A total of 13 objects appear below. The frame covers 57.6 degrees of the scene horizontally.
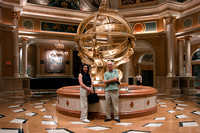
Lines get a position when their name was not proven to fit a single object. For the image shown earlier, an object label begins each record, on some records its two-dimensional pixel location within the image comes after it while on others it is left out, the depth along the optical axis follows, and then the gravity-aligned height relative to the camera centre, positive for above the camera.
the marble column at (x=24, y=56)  11.83 +0.80
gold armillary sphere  6.23 +0.66
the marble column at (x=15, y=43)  10.22 +1.40
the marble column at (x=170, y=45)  11.48 +1.37
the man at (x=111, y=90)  4.61 -0.58
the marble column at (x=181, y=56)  11.80 +0.69
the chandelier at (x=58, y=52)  14.76 +1.36
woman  4.71 -0.55
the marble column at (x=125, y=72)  13.76 -0.38
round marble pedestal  4.97 -1.05
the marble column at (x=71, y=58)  17.38 +0.92
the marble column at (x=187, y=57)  11.68 +0.62
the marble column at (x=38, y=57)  16.16 +0.93
